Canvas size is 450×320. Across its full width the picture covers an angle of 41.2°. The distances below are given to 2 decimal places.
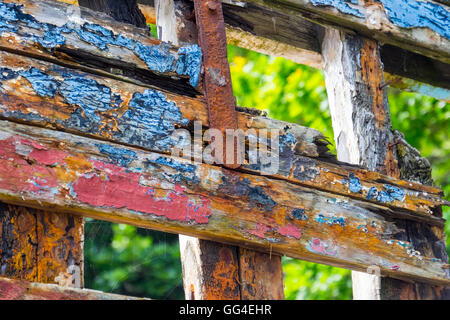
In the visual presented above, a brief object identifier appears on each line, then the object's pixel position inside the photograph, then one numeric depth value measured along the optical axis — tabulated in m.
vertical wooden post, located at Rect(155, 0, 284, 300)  2.00
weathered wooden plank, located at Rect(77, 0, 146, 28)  2.37
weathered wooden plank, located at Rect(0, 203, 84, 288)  1.72
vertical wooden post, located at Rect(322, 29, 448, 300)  2.48
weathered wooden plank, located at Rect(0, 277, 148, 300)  1.56
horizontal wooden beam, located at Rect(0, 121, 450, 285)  1.78
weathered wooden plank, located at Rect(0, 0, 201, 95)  1.92
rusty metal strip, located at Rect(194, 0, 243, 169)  2.13
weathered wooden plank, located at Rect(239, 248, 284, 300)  2.03
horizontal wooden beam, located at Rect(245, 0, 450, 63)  2.63
